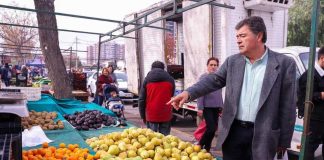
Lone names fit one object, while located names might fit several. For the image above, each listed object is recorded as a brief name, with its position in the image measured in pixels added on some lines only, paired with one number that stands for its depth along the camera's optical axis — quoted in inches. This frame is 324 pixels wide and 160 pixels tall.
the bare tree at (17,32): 1424.7
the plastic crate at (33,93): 256.7
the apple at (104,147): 146.0
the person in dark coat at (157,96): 241.4
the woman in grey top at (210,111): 242.1
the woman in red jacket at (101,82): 410.3
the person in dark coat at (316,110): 162.4
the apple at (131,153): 137.0
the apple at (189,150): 145.9
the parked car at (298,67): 209.2
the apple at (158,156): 134.9
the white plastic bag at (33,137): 148.1
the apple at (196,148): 149.0
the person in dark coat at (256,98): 107.7
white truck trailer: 291.9
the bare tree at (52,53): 361.4
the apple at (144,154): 136.3
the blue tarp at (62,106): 253.5
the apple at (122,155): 135.3
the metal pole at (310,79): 110.7
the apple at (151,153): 139.8
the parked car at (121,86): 522.6
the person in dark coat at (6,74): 661.9
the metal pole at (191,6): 163.1
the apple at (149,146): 145.2
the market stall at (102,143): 136.8
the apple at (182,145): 149.5
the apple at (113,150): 139.0
